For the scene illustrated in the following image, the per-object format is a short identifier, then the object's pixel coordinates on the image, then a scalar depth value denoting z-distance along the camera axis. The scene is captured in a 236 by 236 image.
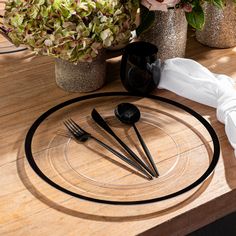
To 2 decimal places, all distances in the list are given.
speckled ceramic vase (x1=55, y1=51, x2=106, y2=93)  1.47
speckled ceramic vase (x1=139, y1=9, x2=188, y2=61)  1.54
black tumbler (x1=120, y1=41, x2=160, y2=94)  1.46
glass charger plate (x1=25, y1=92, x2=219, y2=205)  1.24
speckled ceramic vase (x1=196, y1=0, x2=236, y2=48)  1.65
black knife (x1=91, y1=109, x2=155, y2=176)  1.29
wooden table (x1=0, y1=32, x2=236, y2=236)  1.18
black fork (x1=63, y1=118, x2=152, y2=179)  1.30
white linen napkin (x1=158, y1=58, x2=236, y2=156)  1.43
